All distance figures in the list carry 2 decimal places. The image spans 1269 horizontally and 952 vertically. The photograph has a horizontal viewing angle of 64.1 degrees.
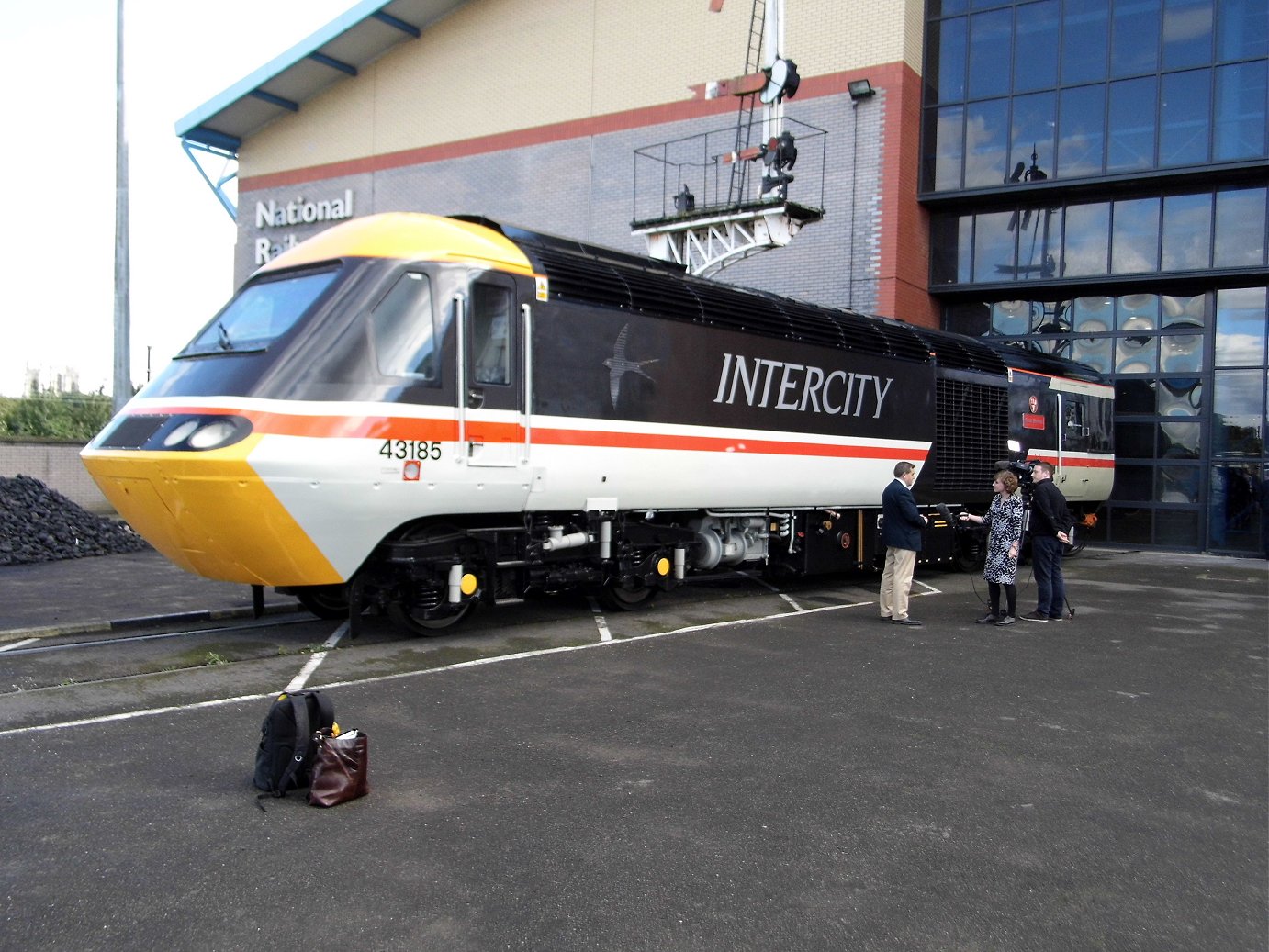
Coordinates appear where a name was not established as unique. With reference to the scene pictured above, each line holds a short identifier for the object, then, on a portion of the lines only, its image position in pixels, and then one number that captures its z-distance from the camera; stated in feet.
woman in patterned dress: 34.63
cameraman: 35.96
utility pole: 52.03
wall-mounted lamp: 61.05
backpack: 16.24
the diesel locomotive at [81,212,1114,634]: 24.59
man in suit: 34.27
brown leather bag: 15.89
